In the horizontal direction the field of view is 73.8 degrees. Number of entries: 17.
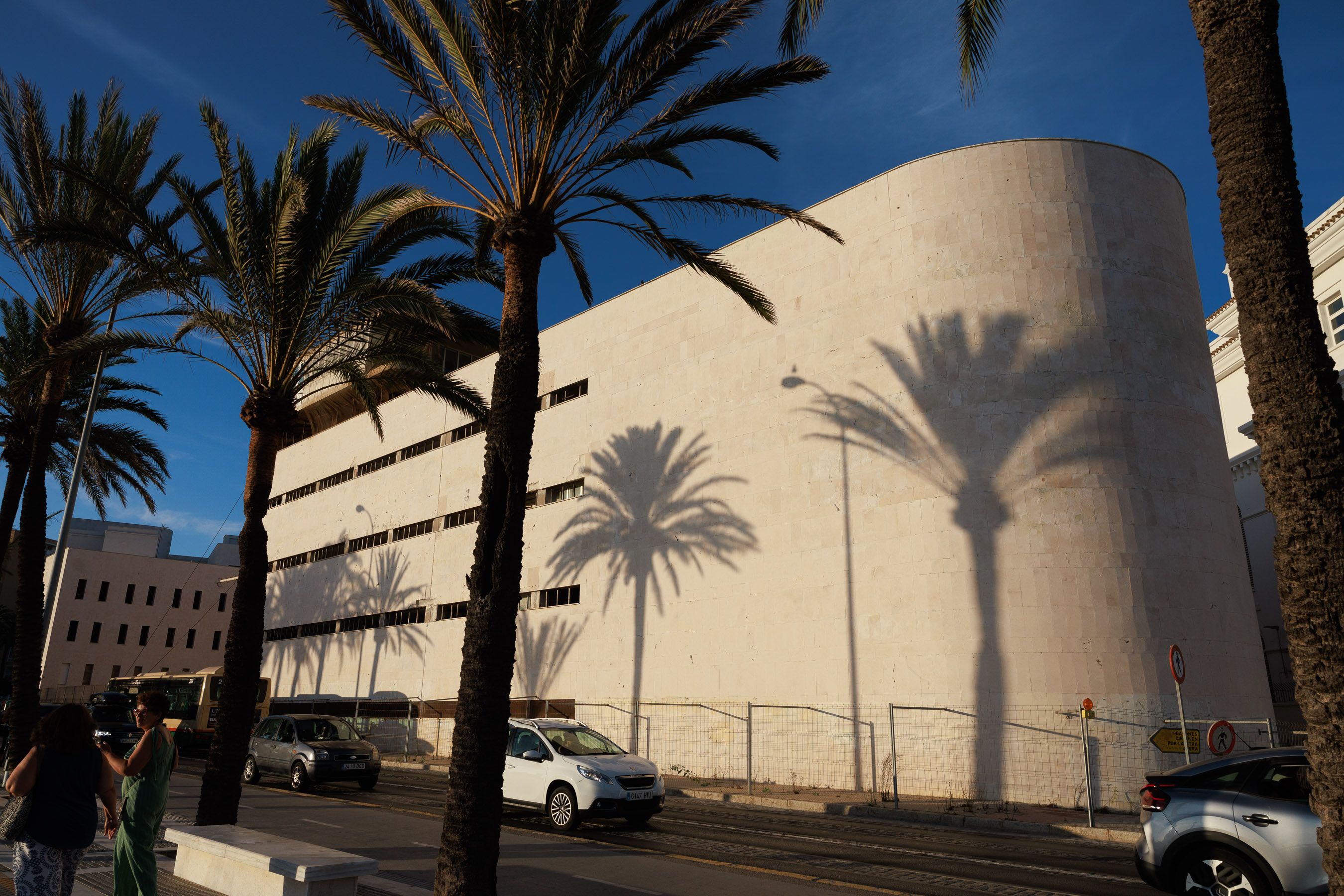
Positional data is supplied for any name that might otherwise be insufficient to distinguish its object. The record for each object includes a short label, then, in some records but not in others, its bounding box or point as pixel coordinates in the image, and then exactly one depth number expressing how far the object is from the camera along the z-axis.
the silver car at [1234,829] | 7.07
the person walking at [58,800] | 5.46
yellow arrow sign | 14.69
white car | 12.95
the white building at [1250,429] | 29.11
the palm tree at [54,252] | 15.90
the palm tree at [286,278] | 11.78
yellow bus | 32.12
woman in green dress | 6.02
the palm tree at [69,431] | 20.22
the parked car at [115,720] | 26.94
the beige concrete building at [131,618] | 62.72
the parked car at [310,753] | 18.88
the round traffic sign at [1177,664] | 14.79
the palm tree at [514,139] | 7.12
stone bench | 6.48
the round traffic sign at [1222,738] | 14.09
